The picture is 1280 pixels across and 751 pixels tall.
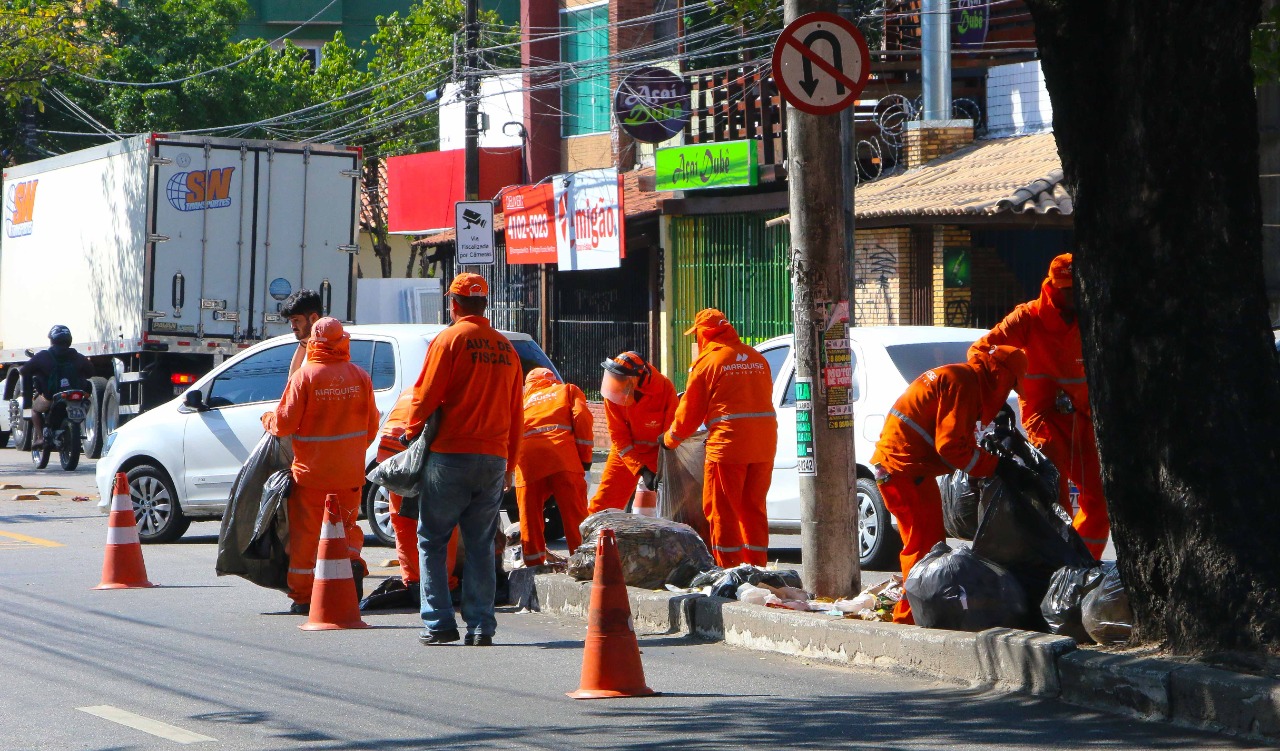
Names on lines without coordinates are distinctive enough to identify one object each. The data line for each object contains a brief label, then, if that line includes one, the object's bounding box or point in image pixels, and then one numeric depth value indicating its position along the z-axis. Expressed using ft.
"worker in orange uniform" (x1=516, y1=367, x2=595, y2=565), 63.62
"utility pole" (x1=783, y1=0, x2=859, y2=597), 53.62
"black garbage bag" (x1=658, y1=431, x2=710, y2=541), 65.36
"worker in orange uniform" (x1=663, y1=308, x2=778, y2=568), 61.57
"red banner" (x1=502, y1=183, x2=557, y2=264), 156.30
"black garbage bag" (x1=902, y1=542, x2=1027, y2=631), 46.85
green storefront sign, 131.34
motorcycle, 128.26
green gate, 134.31
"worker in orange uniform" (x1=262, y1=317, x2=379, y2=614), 58.34
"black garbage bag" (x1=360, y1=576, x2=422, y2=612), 61.00
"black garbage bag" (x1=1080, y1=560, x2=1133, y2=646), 44.60
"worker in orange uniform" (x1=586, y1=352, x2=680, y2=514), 66.95
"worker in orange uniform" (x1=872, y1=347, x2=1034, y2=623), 49.65
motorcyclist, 129.49
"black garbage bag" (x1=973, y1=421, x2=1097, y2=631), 47.80
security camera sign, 112.78
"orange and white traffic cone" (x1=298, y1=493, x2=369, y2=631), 55.31
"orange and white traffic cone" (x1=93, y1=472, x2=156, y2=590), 66.33
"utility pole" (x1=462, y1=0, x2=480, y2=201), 149.07
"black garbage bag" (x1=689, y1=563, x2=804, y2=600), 55.47
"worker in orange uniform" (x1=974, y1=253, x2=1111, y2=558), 57.21
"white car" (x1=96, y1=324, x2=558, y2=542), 81.25
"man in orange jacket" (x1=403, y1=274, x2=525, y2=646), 50.80
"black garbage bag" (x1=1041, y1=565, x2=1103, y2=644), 45.88
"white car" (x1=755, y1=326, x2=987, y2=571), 68.74
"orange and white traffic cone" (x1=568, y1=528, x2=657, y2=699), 43.39
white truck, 125.29
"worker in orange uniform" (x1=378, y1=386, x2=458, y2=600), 60.13
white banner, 143.74
